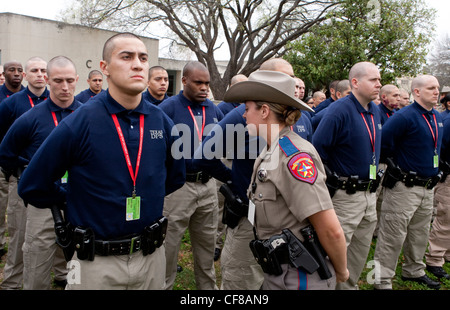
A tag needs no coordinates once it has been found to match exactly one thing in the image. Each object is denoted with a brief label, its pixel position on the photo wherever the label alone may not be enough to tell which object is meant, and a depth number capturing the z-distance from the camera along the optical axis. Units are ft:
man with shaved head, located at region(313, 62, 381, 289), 13.69
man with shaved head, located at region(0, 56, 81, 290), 12.63
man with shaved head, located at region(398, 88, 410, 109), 26.45
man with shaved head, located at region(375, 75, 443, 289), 16.05
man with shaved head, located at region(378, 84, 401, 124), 23.32
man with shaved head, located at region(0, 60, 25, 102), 20.66
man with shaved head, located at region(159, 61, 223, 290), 13.89
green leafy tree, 45.47
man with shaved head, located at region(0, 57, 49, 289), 14.44
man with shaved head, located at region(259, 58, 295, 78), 11.97
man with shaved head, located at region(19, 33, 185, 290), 8.04
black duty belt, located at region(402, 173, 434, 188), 15.98
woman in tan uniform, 7.43
